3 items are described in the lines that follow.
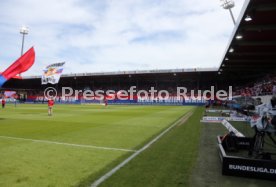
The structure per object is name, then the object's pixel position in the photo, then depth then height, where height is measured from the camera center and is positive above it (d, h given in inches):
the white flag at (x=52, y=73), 1800.0 +161.4
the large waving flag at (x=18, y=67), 648.4 +72.2
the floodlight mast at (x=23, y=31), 2557.8 +641.2
